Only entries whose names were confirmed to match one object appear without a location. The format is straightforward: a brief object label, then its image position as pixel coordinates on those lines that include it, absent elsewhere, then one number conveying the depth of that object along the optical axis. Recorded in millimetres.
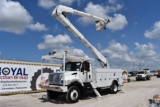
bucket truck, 8847
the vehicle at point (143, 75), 26602
